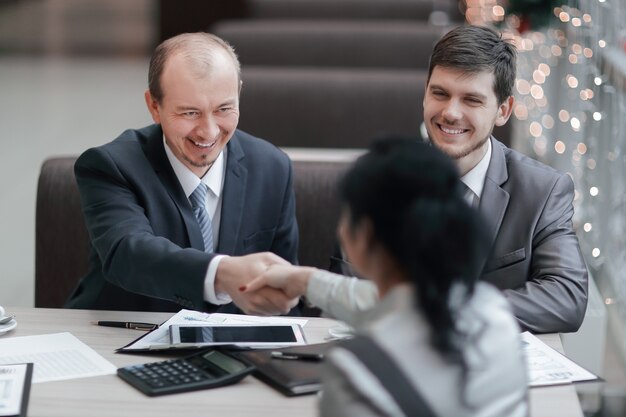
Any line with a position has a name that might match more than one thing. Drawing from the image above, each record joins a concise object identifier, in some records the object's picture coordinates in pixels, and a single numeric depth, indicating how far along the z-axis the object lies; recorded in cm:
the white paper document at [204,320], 327
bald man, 348
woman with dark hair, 194
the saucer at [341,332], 332
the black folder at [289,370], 285
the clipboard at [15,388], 270
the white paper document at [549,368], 295
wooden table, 274
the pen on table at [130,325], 338
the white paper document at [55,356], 299
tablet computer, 320
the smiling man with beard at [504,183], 349
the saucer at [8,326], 332
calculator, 286
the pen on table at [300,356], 302
